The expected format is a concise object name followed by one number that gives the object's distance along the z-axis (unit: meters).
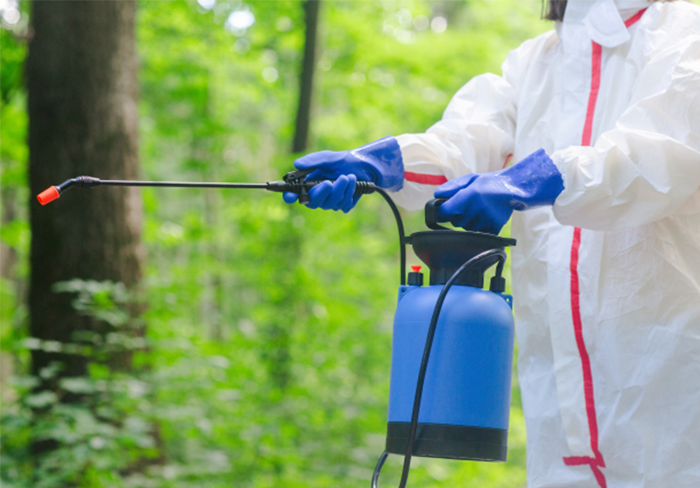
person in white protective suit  2.22
